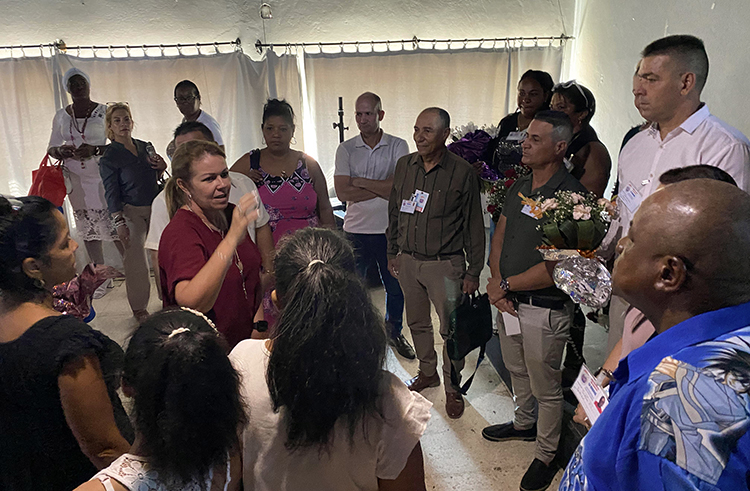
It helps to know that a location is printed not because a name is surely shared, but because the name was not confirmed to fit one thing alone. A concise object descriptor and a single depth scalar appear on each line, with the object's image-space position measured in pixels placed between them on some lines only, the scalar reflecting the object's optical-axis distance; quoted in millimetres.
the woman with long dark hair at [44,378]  1114
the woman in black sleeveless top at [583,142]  2545
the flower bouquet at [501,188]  2617
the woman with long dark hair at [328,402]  990
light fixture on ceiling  4918
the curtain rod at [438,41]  5184
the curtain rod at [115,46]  4770
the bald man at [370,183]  3266
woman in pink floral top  2746
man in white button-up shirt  1703
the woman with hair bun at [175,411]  880
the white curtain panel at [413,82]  5227
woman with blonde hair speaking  1559
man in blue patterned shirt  682
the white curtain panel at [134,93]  4855
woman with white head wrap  3879
